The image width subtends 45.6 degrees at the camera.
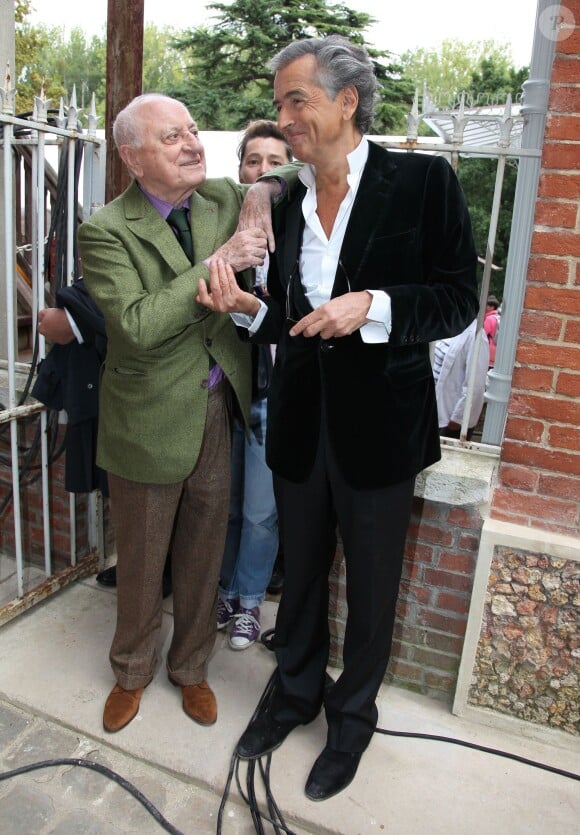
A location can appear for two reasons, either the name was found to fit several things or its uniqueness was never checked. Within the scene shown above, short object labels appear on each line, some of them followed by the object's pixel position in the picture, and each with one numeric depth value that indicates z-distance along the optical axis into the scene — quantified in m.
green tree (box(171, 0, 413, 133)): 19.55
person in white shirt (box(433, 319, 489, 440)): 4.53
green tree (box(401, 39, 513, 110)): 42.53
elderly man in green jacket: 2.14
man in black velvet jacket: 1.92
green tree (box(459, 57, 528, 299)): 10.12
